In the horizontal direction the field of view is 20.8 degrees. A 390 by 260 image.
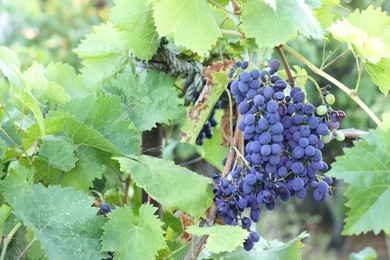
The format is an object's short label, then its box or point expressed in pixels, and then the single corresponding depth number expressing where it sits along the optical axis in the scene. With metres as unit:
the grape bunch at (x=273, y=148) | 1.19
